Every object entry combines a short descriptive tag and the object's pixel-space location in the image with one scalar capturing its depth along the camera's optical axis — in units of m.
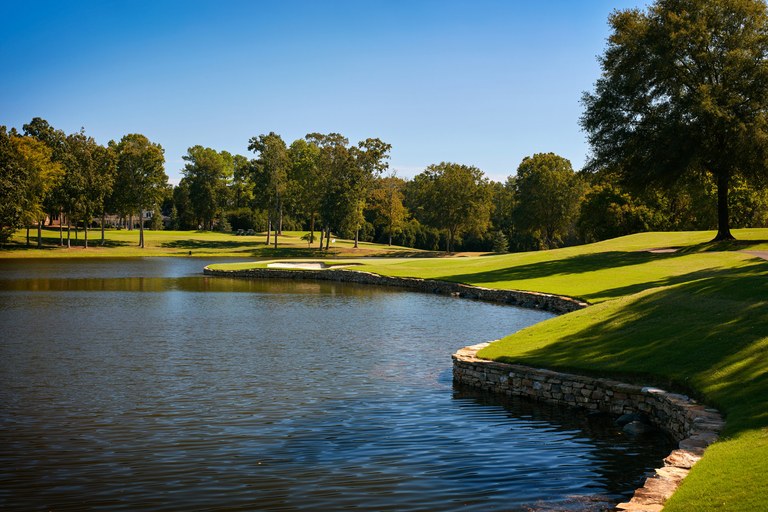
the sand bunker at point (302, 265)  64.19
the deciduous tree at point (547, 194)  95.75
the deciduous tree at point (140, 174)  98.94
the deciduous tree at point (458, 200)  105.00
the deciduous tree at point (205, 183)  129.62
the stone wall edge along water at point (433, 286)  35.50
